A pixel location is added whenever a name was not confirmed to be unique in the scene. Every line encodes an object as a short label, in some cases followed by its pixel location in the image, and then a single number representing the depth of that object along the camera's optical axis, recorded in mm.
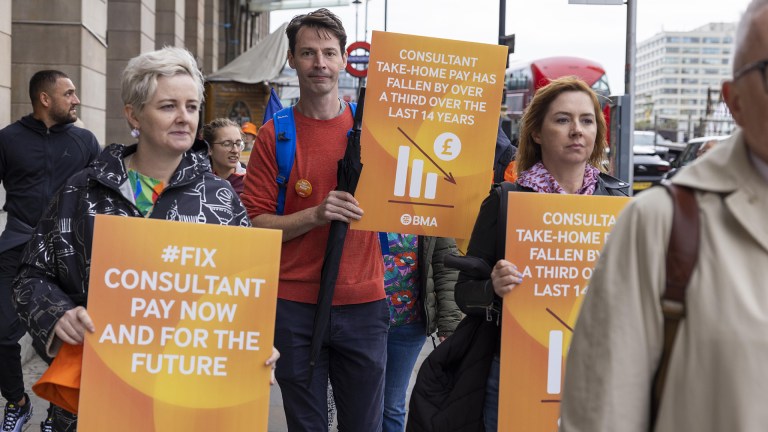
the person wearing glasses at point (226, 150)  7070
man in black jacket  6070
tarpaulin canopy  21594
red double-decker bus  31750
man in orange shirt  3764
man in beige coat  1593
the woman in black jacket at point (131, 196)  2881
